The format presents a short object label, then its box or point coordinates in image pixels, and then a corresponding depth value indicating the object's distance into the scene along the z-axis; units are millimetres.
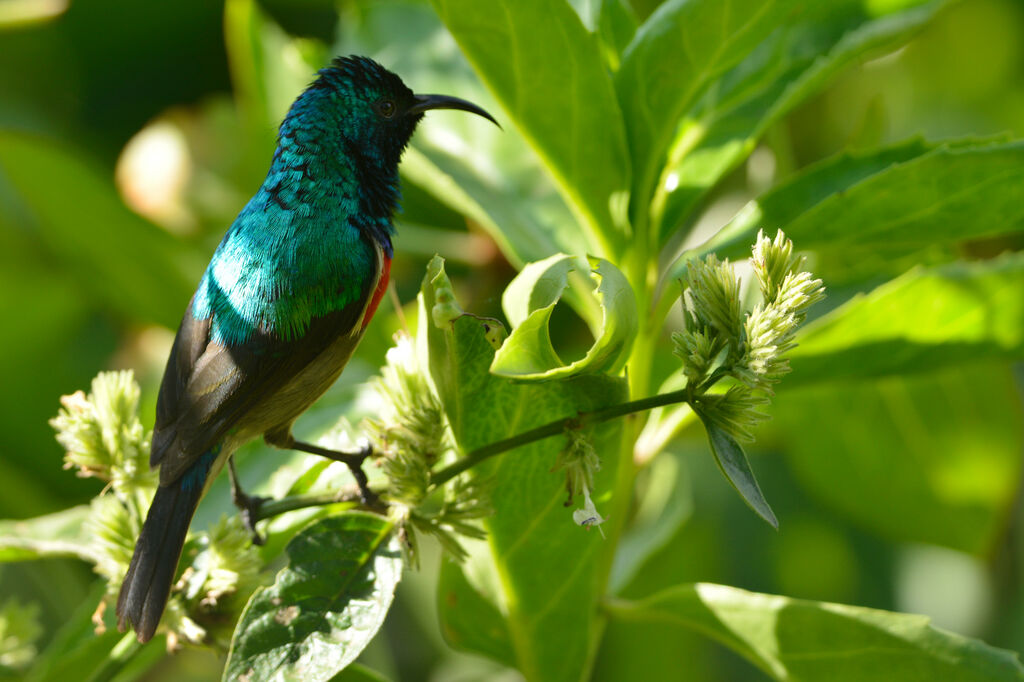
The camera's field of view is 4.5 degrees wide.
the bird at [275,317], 1937
